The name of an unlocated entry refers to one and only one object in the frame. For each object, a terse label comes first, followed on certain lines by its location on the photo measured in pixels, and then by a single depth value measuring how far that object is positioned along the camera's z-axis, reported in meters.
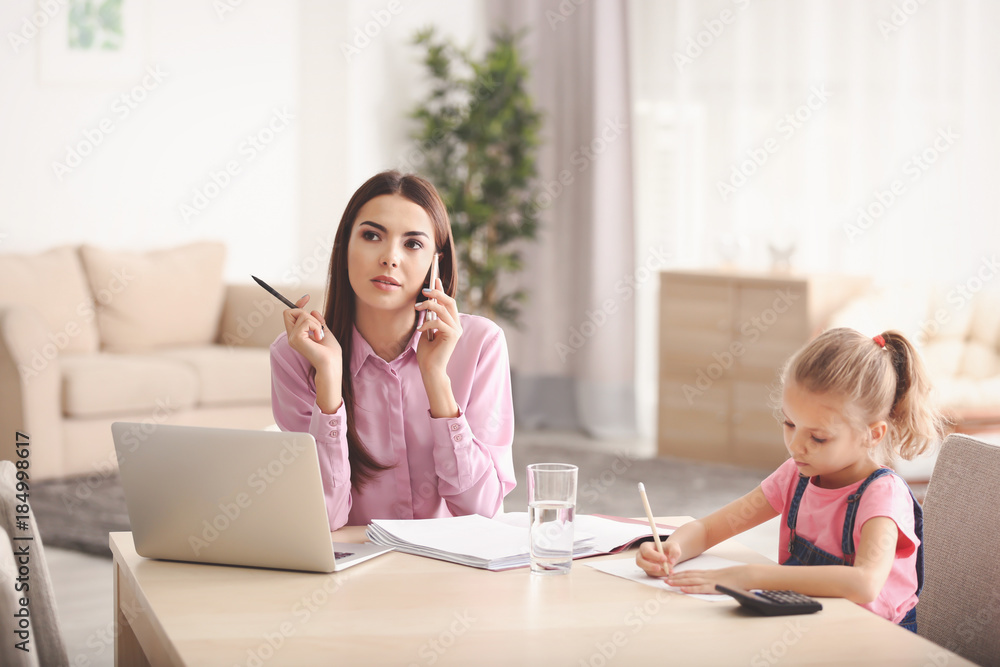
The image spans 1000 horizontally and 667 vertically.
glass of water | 3.30
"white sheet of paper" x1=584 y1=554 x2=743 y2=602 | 3.28
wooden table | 3.01
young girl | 3.36
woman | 3.68
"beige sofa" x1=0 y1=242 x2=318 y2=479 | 7.31
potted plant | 9.54
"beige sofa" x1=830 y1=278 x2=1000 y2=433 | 7.92
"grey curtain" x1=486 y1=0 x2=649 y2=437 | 9.87
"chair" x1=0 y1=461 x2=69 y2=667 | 3.44
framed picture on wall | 8.80
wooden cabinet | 8.33
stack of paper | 3.36
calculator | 3.13
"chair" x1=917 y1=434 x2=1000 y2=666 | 3.40
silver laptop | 3.22
